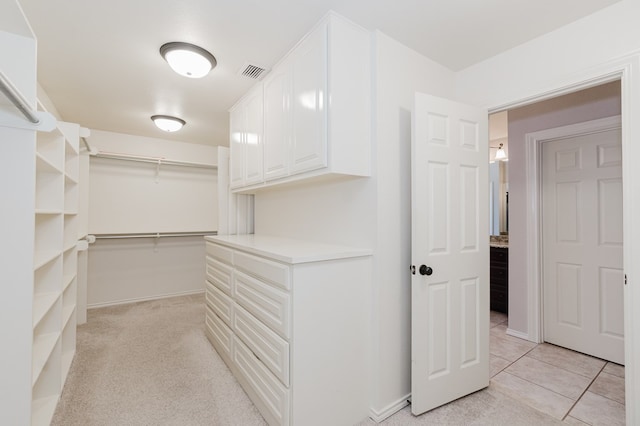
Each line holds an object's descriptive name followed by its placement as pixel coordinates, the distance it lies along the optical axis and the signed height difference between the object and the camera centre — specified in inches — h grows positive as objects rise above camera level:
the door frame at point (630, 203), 61.3 +2.8
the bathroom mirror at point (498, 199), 181.3 +10.7
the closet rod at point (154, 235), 159.0 -11.7
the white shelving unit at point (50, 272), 72.3 -15.6
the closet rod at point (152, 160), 156.7 +31.6
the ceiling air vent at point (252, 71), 92.2 +46.7
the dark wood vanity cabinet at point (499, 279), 145.2 -31.6
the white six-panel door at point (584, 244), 100.3 -10.1
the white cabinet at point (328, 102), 68.8 +28.2
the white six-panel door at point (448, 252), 73.3 -9.5
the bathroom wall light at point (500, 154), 173.6 +37.0
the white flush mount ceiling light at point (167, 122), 137.0 +43.7
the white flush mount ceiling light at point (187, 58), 80.4 +44.1
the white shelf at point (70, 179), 93.2 +11.9
